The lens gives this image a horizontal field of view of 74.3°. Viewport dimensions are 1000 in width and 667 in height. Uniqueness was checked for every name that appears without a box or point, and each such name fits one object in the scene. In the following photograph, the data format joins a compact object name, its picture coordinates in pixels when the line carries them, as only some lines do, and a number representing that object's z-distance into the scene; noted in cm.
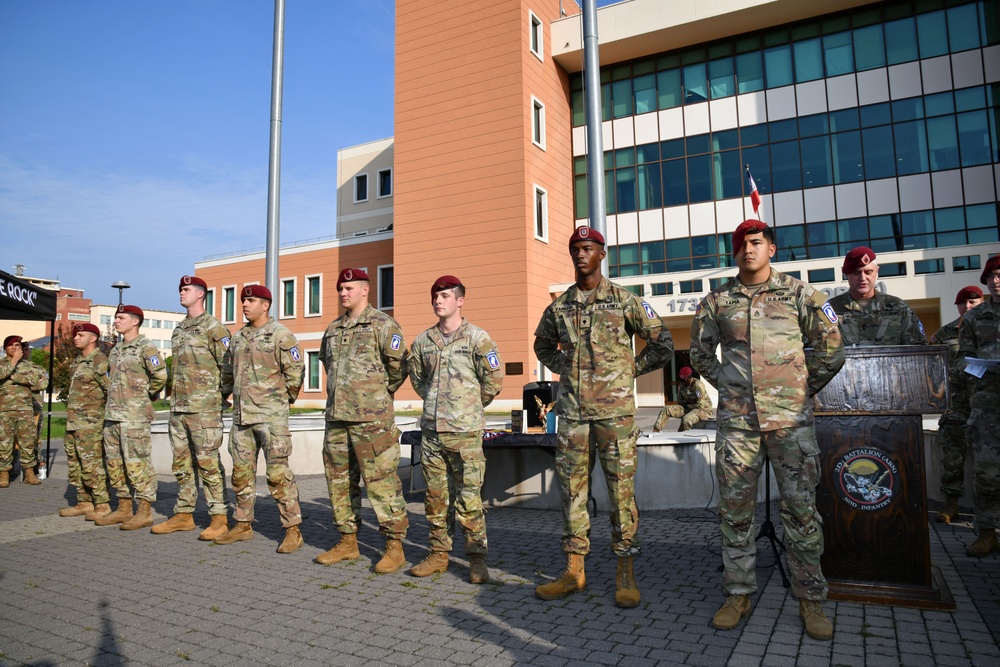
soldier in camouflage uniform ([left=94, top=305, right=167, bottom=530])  704
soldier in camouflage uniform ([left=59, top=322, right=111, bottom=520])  767
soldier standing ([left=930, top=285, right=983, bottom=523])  647
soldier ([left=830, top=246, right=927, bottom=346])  567
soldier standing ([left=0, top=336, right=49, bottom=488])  1028
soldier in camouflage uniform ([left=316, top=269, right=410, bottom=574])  540
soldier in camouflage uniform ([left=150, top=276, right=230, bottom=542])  647
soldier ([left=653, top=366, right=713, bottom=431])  873
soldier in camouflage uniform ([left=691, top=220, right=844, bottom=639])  381
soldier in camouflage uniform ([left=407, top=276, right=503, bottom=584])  494
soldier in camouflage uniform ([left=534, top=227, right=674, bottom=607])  436
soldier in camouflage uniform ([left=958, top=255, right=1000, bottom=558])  523
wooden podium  403
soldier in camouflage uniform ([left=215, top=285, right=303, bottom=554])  596
